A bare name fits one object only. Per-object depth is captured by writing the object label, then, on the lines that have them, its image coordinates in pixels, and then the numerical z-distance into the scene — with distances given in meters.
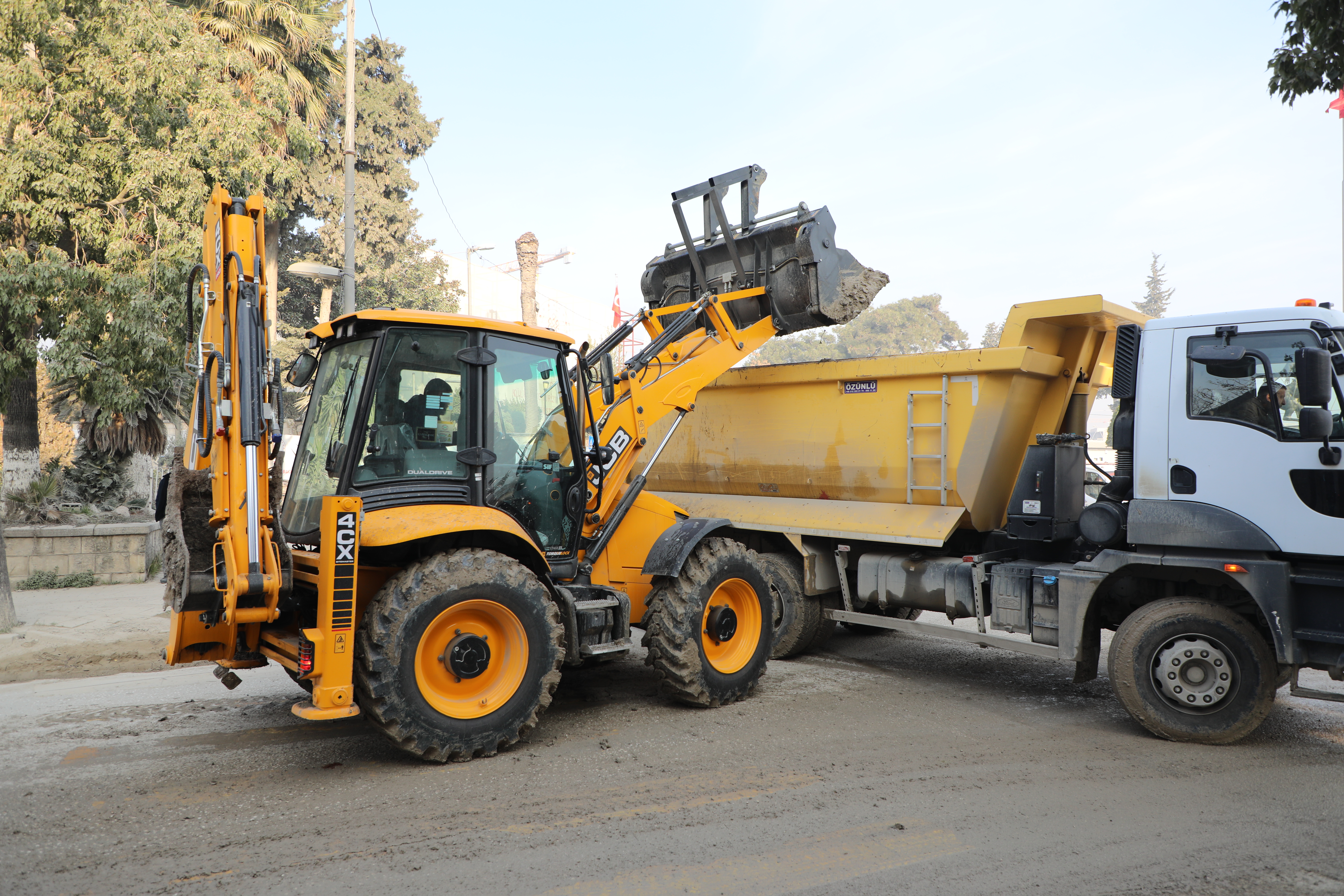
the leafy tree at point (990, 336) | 56.53
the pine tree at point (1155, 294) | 67.94
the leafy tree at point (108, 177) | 8.66
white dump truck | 4.96
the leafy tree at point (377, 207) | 24.03
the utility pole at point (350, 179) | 11.73
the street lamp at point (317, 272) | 11.50
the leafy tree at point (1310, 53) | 6.50
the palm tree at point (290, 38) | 16.69
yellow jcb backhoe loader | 4.33
